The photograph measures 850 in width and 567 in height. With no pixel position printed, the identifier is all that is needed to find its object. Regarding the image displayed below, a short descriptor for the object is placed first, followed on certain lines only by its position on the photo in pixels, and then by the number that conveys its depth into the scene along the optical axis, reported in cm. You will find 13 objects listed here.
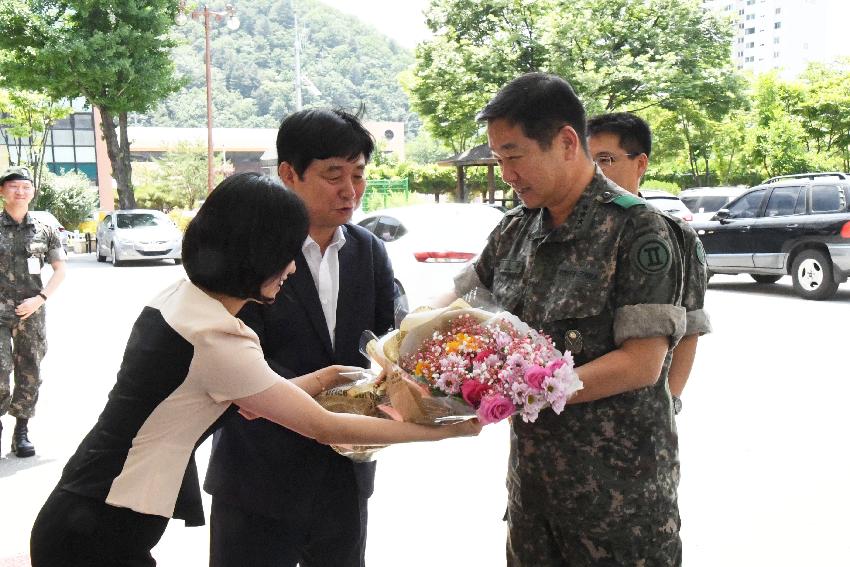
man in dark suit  204
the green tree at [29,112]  2748
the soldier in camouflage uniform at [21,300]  504
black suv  1069
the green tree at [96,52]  2289
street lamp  2430
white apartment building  8875
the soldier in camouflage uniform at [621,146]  312
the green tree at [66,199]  3075
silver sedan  1895
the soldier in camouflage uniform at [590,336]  176
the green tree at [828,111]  2666
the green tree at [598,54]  2456
